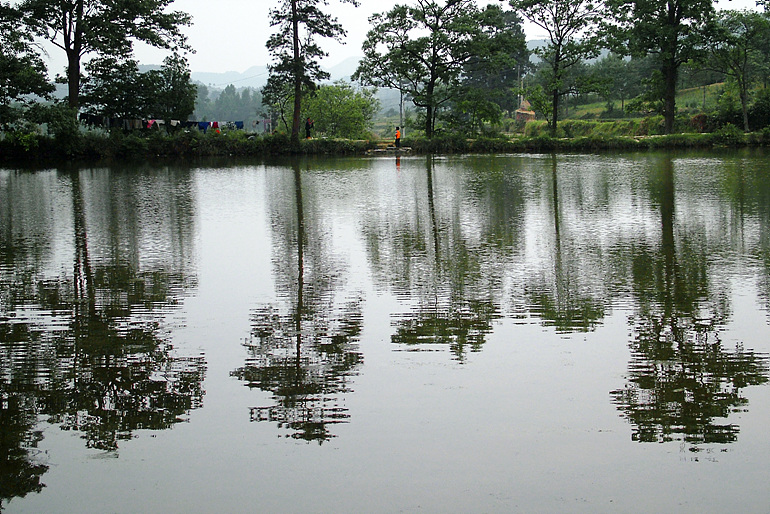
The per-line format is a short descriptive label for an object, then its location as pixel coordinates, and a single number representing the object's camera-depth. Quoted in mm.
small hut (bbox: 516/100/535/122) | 82188
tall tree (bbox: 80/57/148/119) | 45062
